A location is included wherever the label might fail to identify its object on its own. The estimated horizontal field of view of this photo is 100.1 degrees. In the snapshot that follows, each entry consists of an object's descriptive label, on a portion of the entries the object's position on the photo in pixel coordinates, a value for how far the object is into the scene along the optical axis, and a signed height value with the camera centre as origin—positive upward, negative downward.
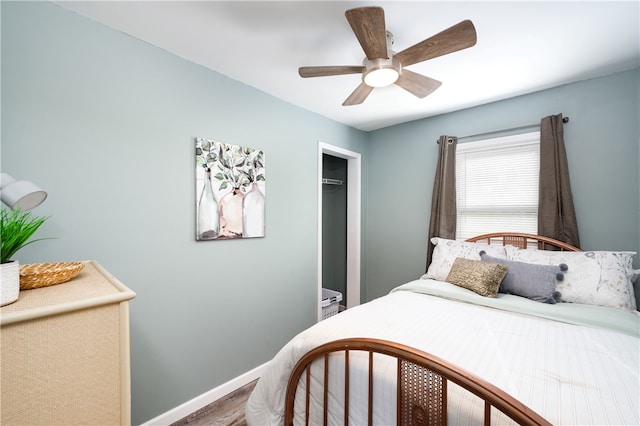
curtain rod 2.31 +0.81
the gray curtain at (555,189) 2.25 +0.20
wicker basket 0.87 -0.21
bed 0.90 -0.63
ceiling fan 1.28 +0.90
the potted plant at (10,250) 0.71 -0.11
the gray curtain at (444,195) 2.88 +0.19
